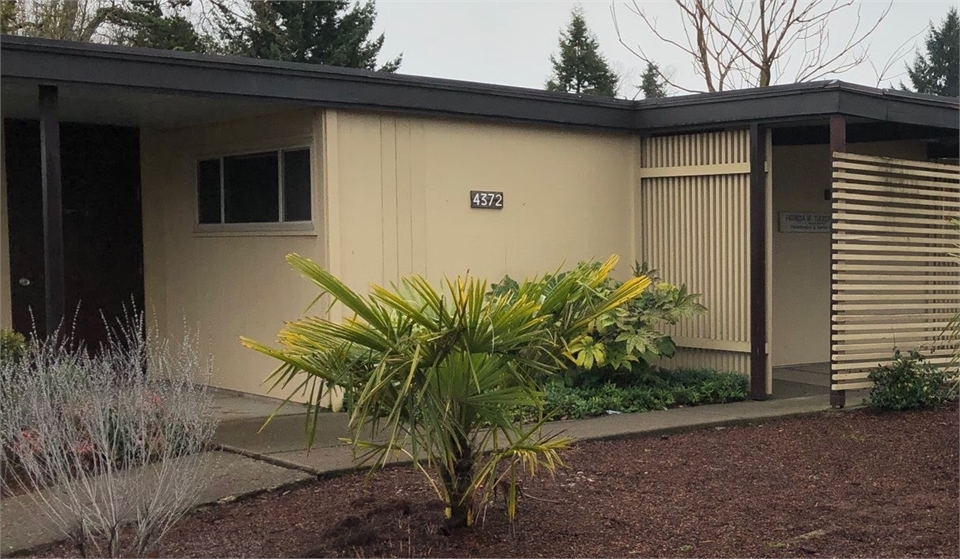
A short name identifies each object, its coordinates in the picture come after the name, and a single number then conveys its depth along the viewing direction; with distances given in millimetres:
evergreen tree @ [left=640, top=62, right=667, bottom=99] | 34906
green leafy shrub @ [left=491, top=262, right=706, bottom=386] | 9602
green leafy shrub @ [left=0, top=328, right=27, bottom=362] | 7255
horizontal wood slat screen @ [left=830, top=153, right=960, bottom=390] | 9516
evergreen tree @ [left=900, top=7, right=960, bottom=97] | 39281
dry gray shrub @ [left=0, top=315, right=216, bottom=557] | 5125
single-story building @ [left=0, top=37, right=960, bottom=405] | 9344
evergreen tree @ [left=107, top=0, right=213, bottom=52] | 24062
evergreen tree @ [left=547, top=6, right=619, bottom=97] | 36656
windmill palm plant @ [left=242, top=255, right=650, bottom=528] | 4973
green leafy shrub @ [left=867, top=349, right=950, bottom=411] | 9406
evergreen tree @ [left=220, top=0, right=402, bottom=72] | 26766
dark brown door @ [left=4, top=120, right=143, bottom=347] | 10359
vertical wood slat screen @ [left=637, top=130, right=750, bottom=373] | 10328
